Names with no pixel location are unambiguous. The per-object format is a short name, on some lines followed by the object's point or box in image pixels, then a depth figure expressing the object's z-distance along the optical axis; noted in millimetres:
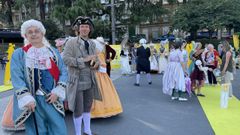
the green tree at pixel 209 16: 16861
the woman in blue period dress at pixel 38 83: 1894
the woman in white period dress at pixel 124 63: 9213
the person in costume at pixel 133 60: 9959
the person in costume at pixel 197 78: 5450
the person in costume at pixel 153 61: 9391
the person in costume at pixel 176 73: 4948
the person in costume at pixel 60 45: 3749
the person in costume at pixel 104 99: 3520
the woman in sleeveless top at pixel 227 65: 4934
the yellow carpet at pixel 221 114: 3312
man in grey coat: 2645
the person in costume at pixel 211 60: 6443
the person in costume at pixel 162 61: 9405
